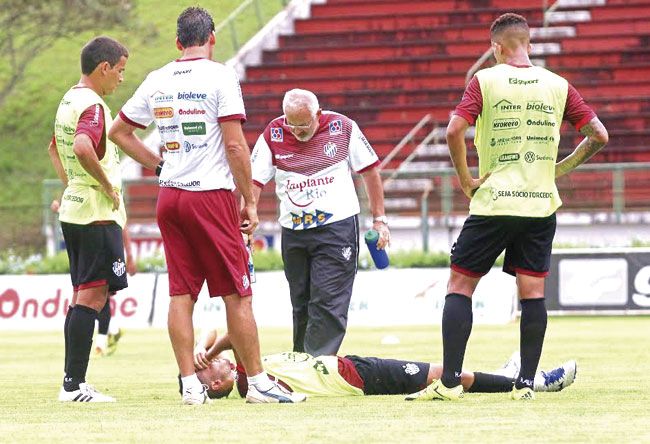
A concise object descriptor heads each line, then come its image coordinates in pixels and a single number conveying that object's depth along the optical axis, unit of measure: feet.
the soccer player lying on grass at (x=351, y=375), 65.00
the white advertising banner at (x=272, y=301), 143.43
